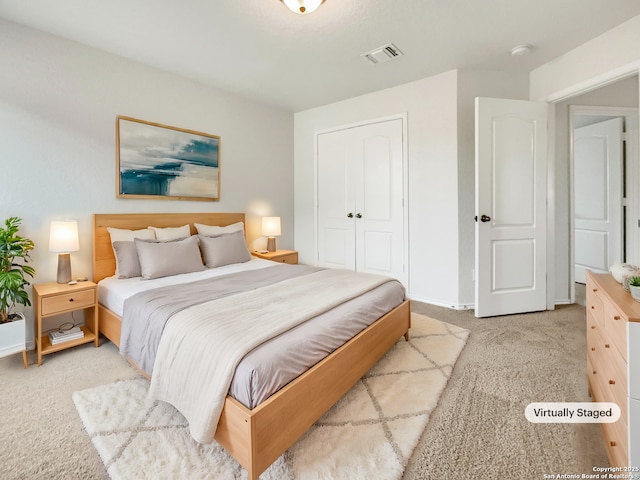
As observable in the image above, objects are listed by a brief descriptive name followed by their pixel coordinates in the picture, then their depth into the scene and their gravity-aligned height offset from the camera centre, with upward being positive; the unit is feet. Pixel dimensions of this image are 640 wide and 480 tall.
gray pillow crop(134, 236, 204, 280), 8.61 -0.62
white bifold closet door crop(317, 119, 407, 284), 12.66 +1.62
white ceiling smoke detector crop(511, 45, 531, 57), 9.19 +5.61
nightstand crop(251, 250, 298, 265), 12.95 -0.88
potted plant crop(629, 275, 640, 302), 4.23 -0.77
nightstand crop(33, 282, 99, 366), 7.26 -1.64
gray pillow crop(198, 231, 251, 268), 10.31 -0.47
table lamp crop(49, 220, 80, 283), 7.81 -0.13
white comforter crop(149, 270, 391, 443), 4.23 -1.61
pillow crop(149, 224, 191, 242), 9.96 +0.12
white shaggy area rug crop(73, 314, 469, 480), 4.34 -3.27
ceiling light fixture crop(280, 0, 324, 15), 6.48 +4.95
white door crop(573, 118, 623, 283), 12.79 +1.63
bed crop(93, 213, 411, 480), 3.88 -2.47
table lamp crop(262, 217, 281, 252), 13.51 +0.34
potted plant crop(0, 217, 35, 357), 6.65 -1.08
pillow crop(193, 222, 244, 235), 11.21 +0.27
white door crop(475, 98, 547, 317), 10.18 +1.02
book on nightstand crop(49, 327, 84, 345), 7.76 -2.53
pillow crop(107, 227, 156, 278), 8.74 +0.03
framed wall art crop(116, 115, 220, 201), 9.77 +2.64
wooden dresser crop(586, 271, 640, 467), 3.65 -1.84
